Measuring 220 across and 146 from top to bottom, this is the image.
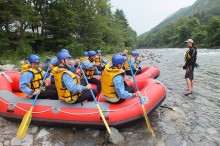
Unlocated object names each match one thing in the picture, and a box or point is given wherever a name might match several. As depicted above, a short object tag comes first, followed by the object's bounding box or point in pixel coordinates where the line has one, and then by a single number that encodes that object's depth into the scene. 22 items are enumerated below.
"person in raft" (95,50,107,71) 5.64
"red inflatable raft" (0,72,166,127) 2.93
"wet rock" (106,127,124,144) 2.78
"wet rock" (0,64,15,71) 6.29
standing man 4.33
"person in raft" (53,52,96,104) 2.87
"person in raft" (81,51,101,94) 4.23
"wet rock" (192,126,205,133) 3.15
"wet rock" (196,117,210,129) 3.34
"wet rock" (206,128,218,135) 3.12
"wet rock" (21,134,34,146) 2.83
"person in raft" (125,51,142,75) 5.23
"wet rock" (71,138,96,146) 2.84
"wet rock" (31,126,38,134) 3.09
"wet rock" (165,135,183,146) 2.82
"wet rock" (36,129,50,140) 2.98
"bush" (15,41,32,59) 9.30
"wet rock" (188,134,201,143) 2.92
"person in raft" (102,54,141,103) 2.88
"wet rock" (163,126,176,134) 3.08
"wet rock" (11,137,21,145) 2.85
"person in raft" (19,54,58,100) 3.07
